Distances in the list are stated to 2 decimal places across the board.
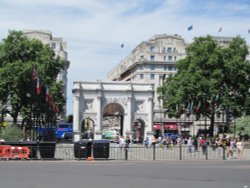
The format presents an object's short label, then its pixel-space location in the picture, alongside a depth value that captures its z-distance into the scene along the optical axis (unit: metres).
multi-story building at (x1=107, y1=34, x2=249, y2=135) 113.12
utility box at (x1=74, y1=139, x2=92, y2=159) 30.19
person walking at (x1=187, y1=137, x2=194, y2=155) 38.54
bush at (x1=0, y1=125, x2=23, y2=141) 43.62
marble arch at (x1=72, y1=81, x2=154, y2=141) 78.19
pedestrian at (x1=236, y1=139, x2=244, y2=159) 36.12
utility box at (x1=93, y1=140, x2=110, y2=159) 30.30
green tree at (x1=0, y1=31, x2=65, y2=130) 62.88
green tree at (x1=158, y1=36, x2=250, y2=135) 70.38
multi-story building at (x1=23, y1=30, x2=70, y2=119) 110.25
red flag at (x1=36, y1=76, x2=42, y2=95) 44.38
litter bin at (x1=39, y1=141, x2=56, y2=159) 29.58
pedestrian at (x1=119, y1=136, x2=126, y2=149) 43.66
